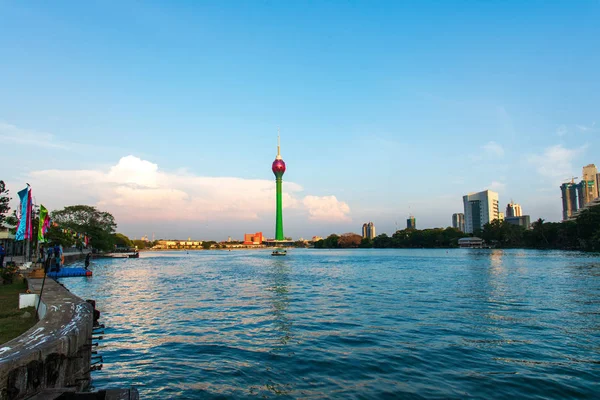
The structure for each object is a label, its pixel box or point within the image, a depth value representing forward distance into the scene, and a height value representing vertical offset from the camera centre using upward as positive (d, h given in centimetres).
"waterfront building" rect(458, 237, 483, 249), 16550 -424
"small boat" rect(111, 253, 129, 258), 10281 -567
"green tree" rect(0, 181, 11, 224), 2997 +263
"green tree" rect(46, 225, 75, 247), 5734 -21
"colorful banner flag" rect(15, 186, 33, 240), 1919 +120
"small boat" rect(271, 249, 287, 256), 11410 -561
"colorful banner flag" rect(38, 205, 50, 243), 2411 +86
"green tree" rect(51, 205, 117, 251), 9206 +309
